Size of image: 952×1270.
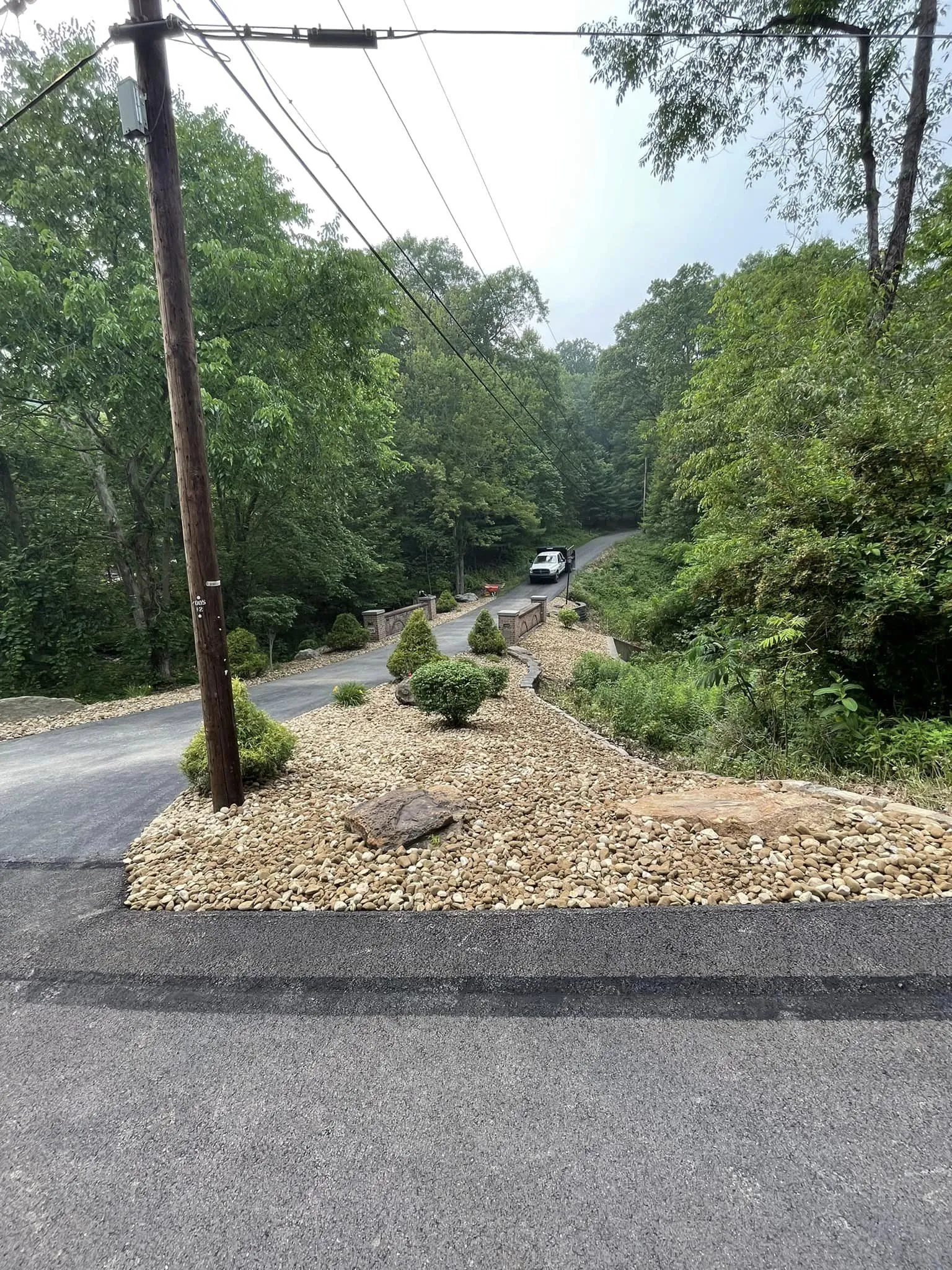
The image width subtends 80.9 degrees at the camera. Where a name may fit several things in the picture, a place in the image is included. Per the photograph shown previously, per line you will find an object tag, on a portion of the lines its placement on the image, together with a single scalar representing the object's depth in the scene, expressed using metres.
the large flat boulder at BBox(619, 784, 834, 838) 2.98
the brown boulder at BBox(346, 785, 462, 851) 3.21
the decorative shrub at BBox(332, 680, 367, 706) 7.41
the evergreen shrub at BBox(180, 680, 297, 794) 4.18
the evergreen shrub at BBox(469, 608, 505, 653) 10.24
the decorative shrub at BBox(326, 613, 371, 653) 13.48
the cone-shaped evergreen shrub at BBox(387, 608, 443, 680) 8.10
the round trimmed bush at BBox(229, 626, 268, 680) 10.19
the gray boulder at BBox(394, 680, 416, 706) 7.17
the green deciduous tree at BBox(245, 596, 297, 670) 11.88
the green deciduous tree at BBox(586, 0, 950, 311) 6.93
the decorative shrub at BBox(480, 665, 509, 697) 6.56
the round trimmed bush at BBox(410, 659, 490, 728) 5.84
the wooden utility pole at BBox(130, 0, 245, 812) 3.17
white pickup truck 24.61
